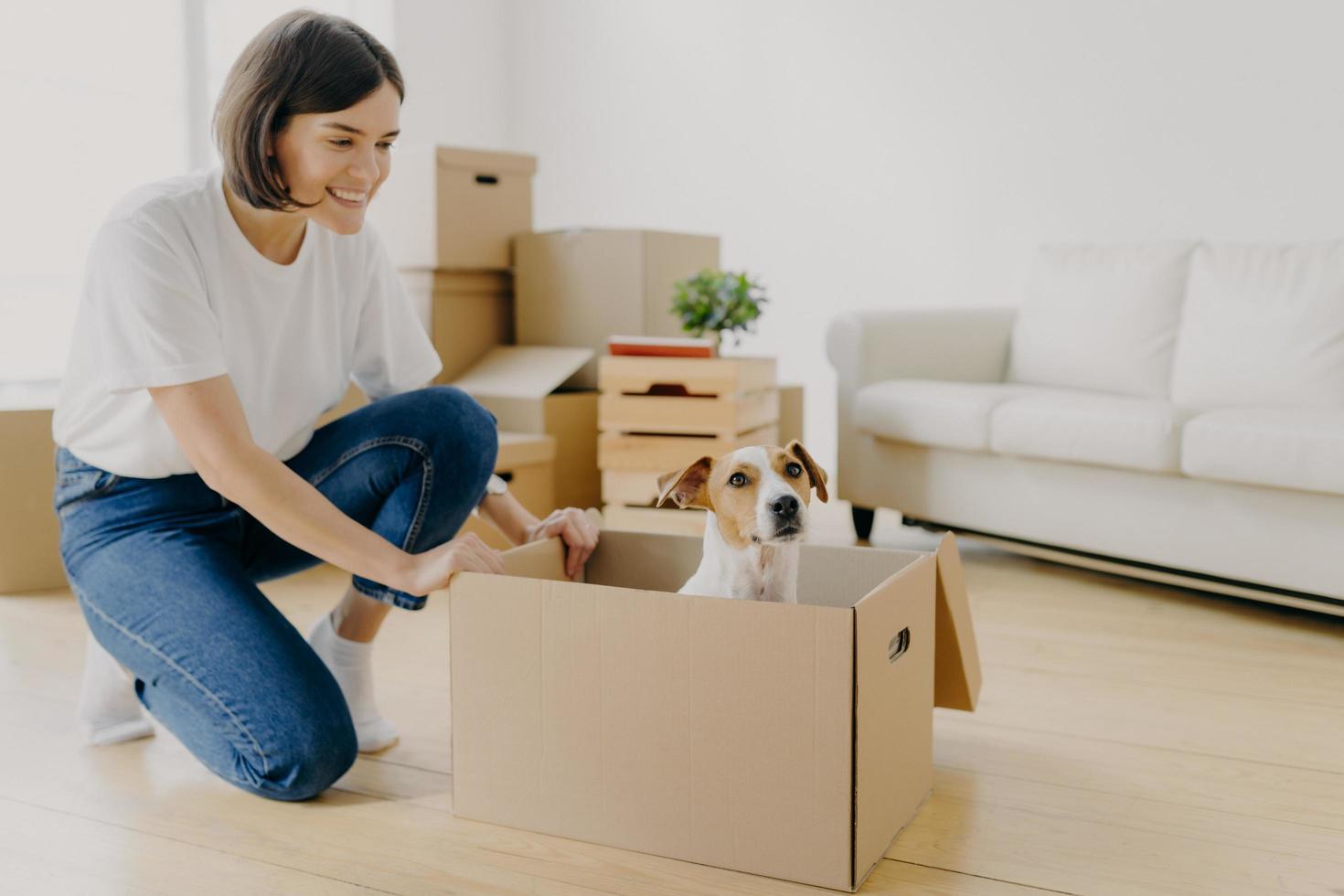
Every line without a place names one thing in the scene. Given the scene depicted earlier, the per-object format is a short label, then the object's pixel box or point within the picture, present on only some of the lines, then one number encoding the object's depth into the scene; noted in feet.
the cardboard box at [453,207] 11.35
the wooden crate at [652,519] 10.46
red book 10.30
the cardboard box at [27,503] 8.59
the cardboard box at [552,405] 10.64
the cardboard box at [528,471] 9.77
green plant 10.77
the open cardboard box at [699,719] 4.02
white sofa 7.56
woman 4.53
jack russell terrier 4.61
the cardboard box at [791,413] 12.07
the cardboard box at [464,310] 11.51
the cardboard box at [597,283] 11.50
